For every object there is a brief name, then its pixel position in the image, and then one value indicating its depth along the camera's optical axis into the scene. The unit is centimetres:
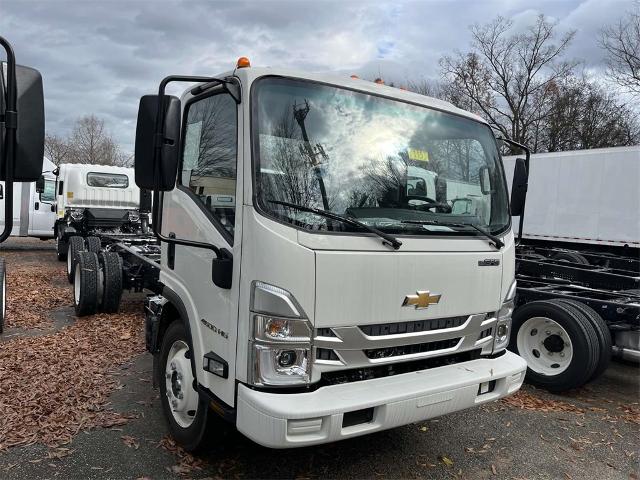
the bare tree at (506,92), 3356
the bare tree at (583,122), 3022
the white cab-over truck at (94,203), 1243
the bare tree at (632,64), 2686
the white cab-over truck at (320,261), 258
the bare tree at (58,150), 5072
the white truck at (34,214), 1578
